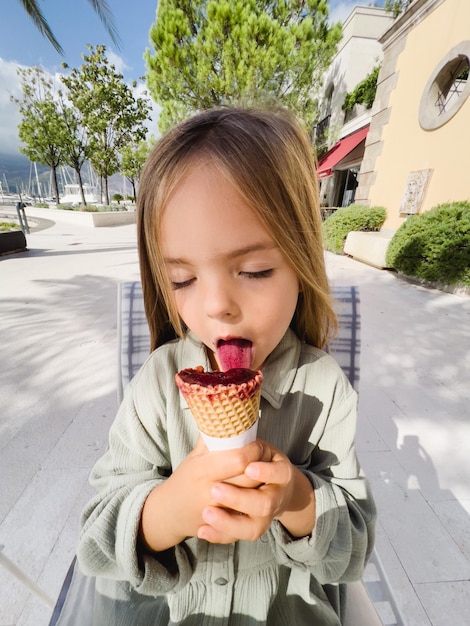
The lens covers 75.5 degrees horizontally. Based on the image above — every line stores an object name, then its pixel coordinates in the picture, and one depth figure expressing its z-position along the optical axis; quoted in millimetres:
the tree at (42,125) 18734
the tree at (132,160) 23328
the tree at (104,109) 16766
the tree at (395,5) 11266
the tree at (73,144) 19188
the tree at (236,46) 10812
